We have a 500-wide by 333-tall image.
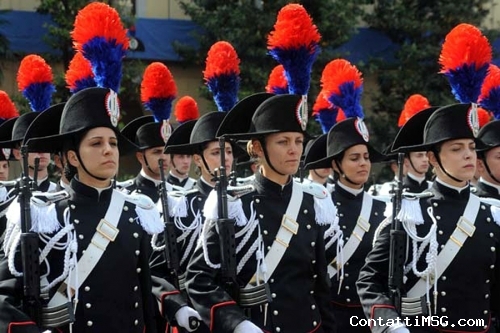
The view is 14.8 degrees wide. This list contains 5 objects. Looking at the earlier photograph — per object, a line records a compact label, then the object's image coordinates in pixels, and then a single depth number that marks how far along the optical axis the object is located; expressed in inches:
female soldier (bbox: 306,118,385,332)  558.3
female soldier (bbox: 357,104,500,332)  448.7
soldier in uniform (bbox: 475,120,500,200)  581.3
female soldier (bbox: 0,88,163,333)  392.8
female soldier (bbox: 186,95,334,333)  423.9
